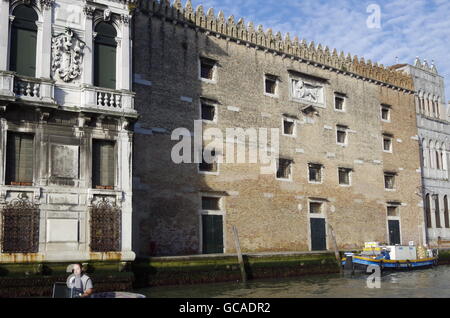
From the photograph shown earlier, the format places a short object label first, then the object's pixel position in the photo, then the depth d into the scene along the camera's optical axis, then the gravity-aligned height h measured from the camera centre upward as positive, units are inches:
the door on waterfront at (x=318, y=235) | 967.0 -18.4
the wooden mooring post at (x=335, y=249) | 900.0 -43.3
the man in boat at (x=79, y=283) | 417.4 -43.5
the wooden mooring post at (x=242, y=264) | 745.0 -54.4
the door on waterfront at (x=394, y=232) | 1111.8 -17.4
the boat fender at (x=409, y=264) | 956.5 -74.4
